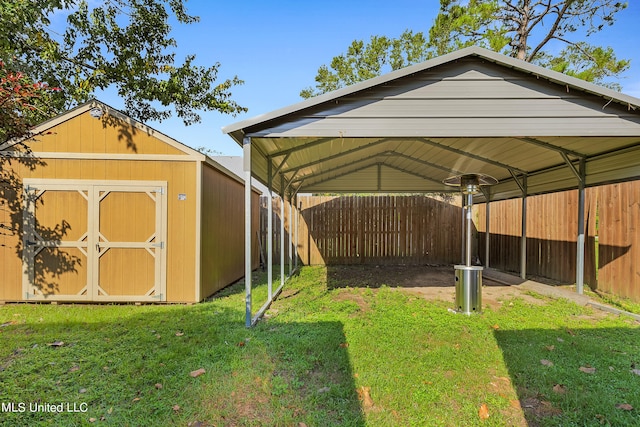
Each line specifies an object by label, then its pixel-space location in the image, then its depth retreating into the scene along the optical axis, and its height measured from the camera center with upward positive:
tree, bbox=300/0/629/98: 10.19 +6.59
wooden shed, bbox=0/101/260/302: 4.98 -0.01
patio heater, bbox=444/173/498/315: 4.49 -0.94
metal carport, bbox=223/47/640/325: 3.77 +1.29
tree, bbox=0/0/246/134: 7.34 +4.02
